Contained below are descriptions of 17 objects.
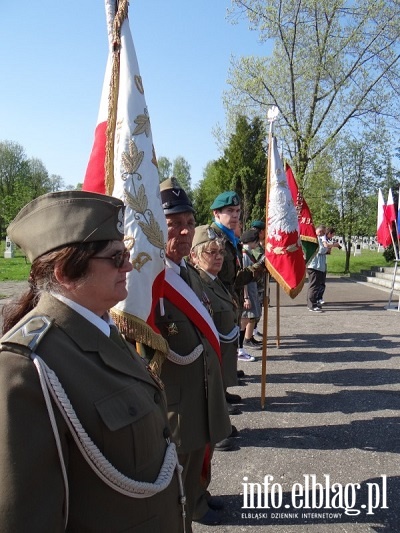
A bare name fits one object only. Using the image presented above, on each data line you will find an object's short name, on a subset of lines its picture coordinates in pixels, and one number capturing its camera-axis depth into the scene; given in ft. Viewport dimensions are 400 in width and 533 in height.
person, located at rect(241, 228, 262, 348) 23.21
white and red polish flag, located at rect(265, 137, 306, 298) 16.84
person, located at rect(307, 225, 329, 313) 35.22
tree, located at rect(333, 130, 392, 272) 72.95
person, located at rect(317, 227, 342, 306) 36.58
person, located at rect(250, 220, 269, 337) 25.13
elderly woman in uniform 12.10
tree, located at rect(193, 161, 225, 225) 115.86
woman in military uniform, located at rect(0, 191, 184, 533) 3.86
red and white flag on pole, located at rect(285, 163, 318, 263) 21.79
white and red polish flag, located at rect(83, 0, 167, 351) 7.43
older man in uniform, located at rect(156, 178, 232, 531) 8.43
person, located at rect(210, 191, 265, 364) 14.60
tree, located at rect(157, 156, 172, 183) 222.07
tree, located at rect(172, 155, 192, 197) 215.51
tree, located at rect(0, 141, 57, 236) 172.35
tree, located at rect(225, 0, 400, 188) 60.85
